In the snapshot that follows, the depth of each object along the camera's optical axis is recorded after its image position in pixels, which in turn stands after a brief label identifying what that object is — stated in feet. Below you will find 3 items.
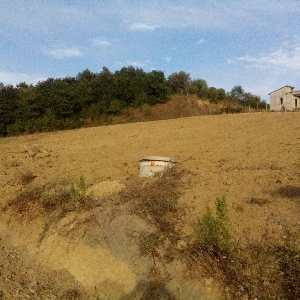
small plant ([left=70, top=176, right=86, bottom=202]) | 18.87
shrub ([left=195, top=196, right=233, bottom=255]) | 12.89
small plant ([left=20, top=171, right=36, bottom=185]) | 24.20
